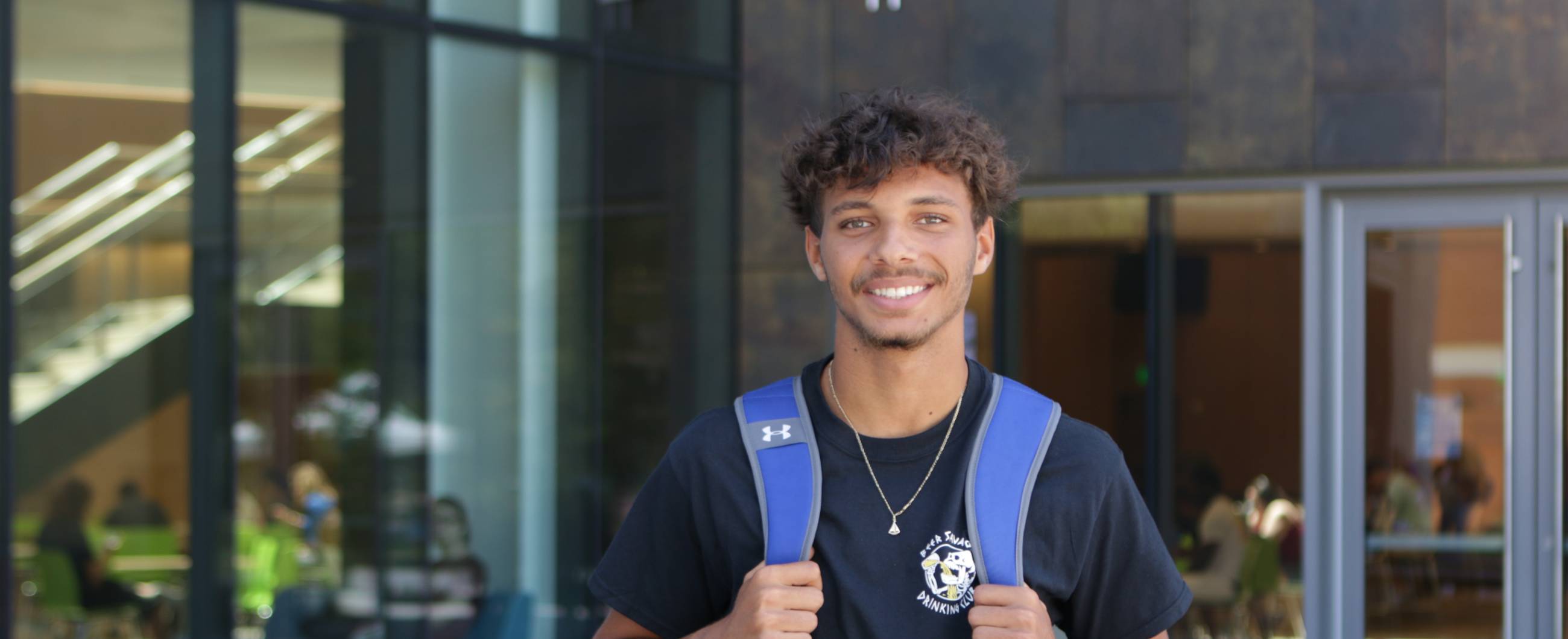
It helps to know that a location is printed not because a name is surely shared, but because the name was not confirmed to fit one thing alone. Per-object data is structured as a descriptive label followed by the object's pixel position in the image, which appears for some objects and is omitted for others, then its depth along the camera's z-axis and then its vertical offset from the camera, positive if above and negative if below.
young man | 2.00 -0.20
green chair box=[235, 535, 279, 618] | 6.43 -1.01
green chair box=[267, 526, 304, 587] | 6.51 -0.94
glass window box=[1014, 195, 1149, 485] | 7.49 +0.06
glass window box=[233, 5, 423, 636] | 6.48 -0.02
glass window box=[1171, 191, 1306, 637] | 7.24 -0.39
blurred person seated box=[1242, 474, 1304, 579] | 7.24 -0.88
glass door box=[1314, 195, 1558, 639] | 6.91 -0.43
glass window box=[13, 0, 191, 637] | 5.94 +0.05
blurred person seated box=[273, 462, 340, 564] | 6.55 -0.76
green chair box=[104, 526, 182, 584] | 6.11 -0.85
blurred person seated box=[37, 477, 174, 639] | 5.96 -0.83
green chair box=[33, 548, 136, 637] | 5.95 -1.01
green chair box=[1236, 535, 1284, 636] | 7.27 -1.18
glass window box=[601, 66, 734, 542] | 7.78 +0.29
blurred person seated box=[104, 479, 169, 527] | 6.10 -0.71
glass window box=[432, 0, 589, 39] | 7.32 +1.42
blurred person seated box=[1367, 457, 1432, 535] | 7.15 -0.80
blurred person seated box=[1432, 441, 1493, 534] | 7.01 -0.72
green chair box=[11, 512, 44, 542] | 5.86 -0.74
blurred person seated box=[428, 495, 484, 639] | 7.10 -1.09
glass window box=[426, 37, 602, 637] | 7.23 +0.00
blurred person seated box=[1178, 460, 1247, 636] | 7.36 -1.03
